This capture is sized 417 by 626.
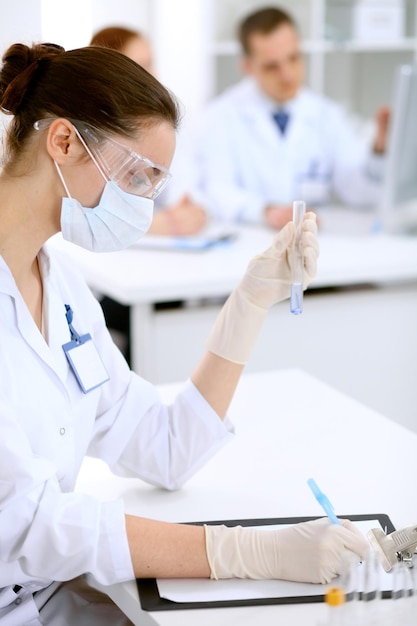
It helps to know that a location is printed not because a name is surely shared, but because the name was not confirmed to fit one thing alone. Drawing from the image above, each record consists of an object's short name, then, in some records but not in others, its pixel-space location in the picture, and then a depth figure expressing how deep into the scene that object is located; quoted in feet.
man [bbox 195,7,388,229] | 12.96
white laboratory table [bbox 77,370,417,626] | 4.00
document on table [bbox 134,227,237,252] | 8.98
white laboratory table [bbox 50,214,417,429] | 7.91
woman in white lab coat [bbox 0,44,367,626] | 3.55
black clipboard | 3.37
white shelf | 15.03
